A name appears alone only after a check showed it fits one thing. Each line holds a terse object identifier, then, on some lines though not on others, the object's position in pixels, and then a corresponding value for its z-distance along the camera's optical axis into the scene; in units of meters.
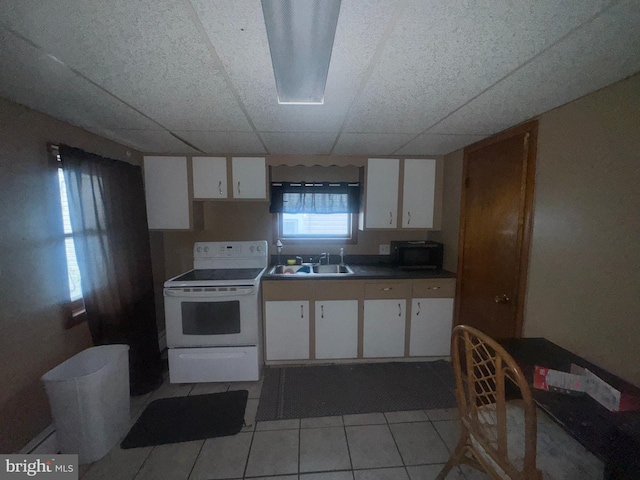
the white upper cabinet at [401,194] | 2.64
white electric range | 2.14
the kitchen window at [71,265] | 1.69
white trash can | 1.43
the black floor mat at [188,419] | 1.68
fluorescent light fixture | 0.77
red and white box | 0.98
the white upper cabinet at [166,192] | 2.50
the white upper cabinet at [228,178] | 2.55
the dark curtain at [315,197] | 2.84
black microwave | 2.66
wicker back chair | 0.87
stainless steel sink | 2.77
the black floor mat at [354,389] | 1.94
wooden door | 1.67
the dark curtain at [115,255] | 1.72
